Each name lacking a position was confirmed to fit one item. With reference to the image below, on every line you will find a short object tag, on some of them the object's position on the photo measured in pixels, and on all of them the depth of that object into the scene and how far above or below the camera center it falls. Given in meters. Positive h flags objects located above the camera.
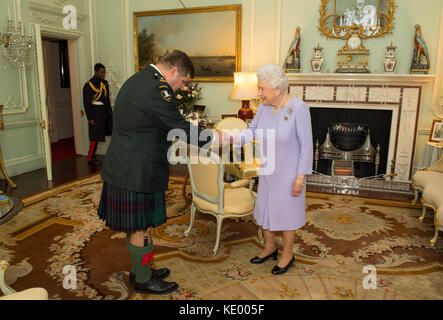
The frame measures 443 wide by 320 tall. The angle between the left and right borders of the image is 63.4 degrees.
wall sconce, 5.24 +0.57
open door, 5.02 -0.25
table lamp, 5.36 +0.03
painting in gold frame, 6.02 +0.86
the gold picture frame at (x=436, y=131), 4.89 -0.54
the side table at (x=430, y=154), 4.53 -0.80
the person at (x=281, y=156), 2.45 -0.47
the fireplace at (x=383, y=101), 5.10 -0.17
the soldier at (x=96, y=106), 6.23 -0.35
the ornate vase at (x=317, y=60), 5.38 +0.43
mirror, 5.13 +1.04
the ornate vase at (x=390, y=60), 5.06 +0.42
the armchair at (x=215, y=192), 2.88 -0.88
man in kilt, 2.12 -0.37
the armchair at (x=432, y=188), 3.19 -0.99
